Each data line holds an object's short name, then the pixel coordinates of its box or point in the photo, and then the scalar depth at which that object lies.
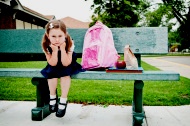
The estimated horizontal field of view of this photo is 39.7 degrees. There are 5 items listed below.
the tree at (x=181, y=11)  25.70
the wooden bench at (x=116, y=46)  2.38
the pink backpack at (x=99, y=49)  2.66
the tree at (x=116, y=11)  18.81
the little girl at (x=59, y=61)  2.42
